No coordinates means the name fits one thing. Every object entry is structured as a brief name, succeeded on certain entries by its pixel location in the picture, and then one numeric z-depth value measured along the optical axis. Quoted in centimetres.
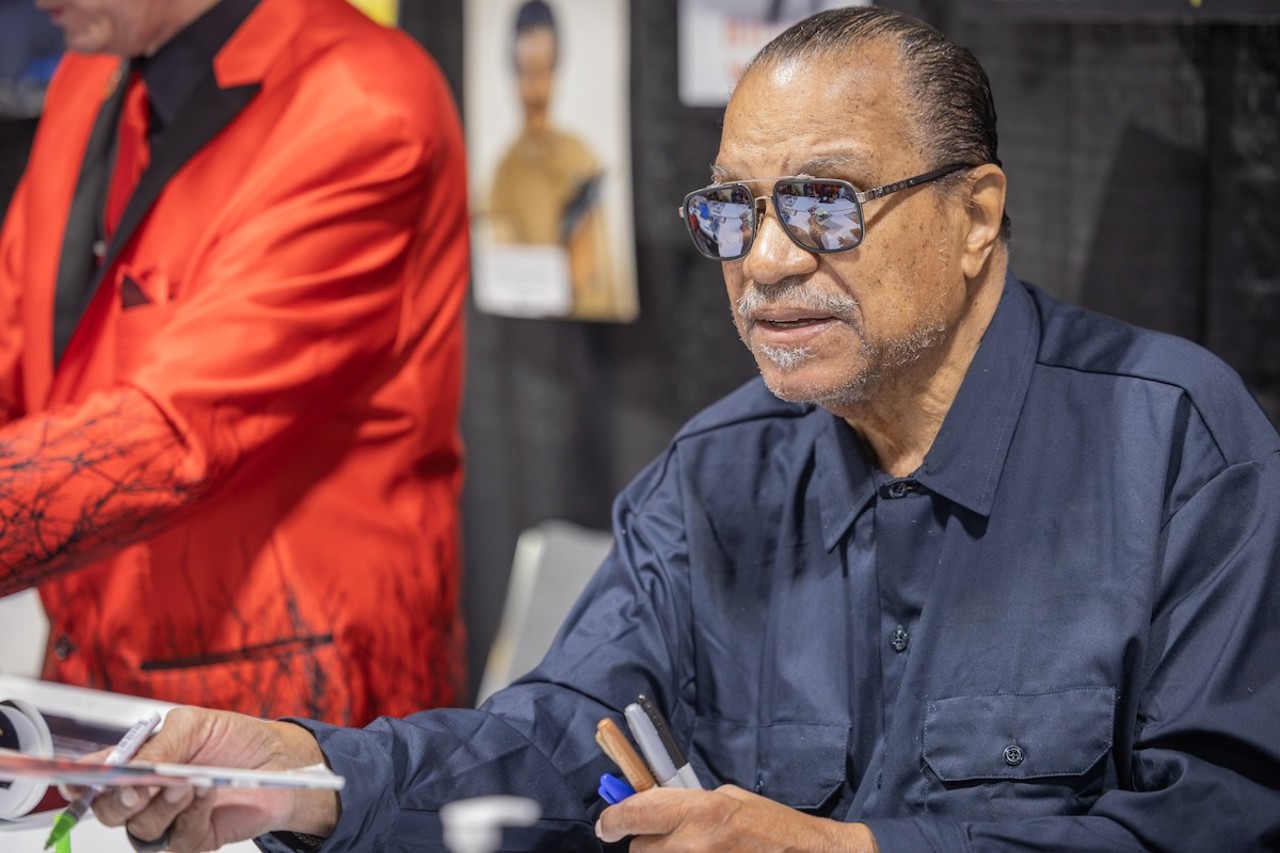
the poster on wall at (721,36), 319
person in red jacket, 213
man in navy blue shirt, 156
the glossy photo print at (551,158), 363
